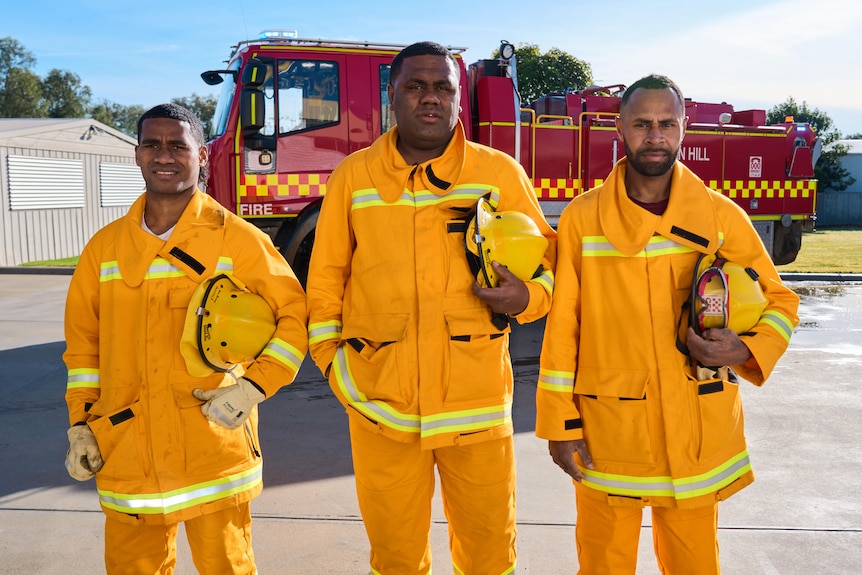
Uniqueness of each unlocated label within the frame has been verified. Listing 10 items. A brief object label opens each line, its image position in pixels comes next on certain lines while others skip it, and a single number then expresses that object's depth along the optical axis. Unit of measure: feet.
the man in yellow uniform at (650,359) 7.43
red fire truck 21.90
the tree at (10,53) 161.38
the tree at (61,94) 168.86
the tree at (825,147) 103.96
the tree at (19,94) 156.35
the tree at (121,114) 188.44
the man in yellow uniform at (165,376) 7.46
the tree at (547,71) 70.18
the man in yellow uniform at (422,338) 7.57
